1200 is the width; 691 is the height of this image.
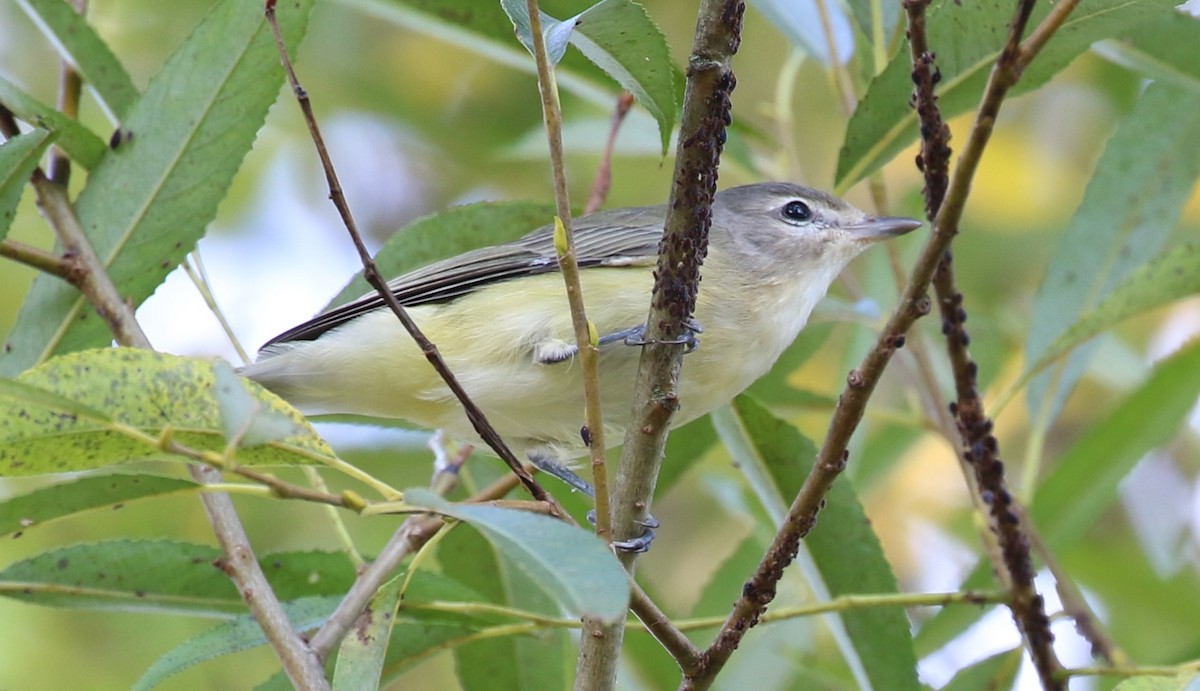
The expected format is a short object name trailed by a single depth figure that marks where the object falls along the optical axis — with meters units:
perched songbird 6.26
